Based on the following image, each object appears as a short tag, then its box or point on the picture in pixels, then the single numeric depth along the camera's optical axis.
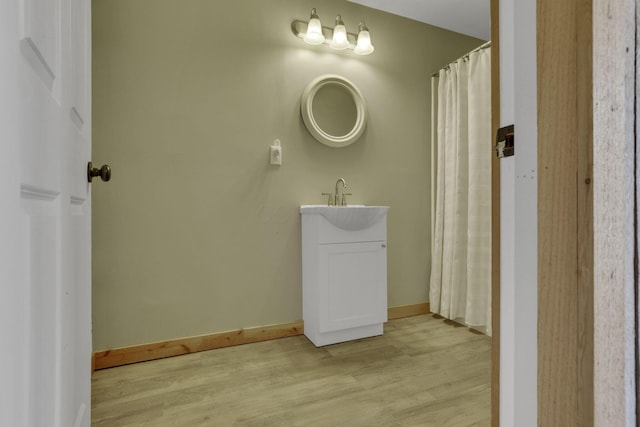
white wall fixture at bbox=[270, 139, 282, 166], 2.14
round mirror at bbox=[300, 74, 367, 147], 2.26
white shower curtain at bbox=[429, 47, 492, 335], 2.20
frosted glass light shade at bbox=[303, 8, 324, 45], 2.15
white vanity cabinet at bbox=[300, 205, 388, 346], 2.00
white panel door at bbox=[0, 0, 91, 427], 0.40
